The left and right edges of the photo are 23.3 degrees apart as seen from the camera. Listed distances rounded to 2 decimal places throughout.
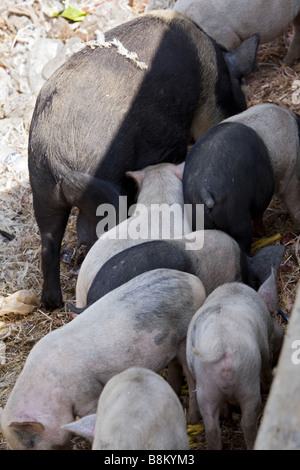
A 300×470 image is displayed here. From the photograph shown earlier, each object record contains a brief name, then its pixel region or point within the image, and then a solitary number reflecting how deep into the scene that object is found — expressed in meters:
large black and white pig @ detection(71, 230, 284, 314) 3.51
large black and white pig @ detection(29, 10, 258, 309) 4.21
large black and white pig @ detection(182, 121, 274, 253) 4.00
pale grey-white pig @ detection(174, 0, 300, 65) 5.86
